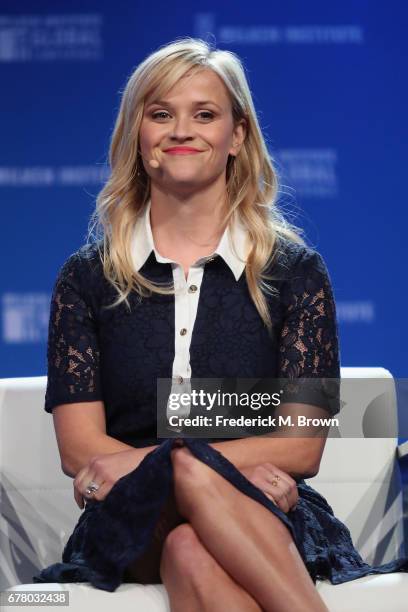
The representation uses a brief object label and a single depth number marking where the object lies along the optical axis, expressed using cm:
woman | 514
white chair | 546
